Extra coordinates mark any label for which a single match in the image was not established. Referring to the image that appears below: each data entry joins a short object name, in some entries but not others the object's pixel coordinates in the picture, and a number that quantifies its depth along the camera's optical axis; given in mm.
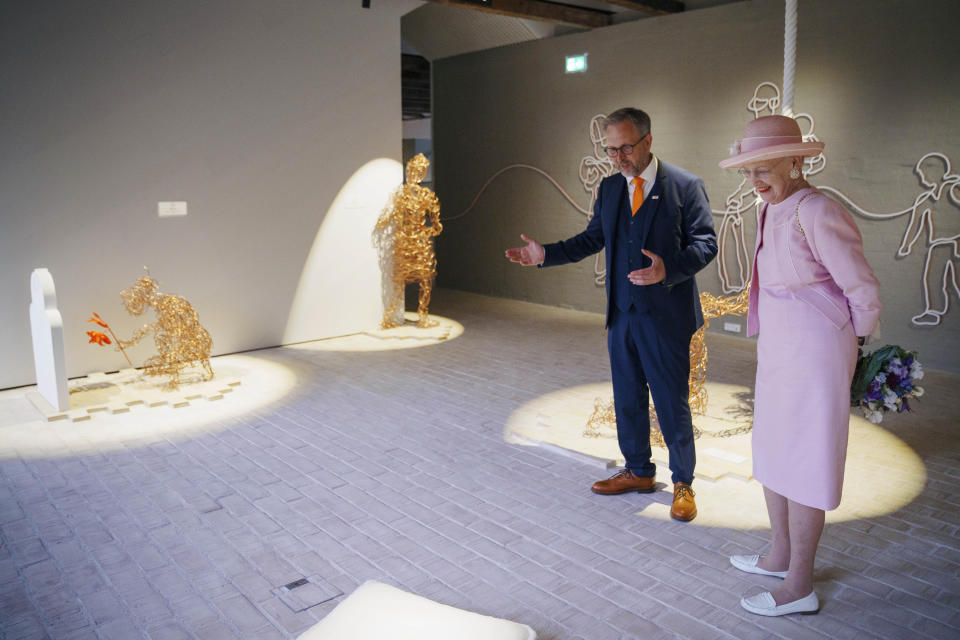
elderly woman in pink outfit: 2371
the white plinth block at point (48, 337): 4895
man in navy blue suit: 3191
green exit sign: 8484
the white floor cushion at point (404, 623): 2301
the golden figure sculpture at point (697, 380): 4574
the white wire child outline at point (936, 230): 5855
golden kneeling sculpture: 5590
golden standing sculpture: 7562
